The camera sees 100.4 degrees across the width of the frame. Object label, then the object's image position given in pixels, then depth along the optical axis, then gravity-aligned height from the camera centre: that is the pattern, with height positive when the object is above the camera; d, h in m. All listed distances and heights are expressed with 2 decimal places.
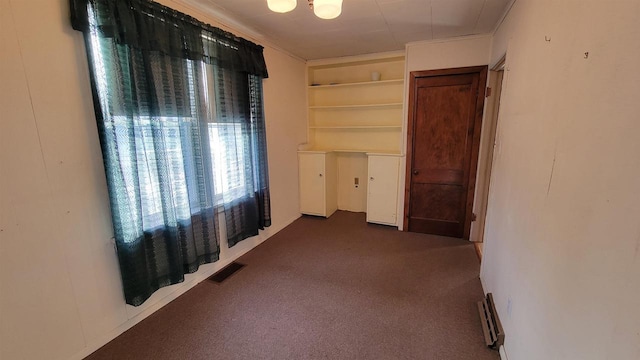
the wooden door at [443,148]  3.15 -0.20
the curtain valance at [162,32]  1.55 +0.72
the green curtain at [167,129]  1.63 +0.04
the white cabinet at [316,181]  3.98 -0.72
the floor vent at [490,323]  1.72 -1.32
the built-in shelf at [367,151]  3.68 -0.27
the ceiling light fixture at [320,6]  1.49 +0.71
